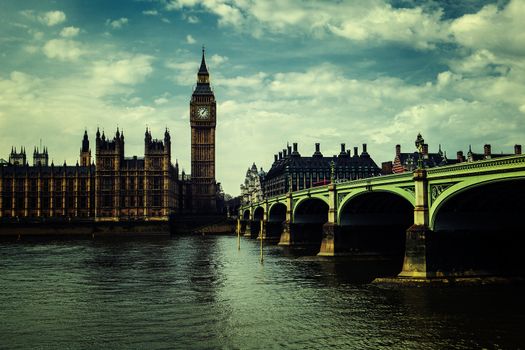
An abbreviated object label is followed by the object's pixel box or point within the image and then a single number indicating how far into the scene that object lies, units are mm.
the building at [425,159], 100312
